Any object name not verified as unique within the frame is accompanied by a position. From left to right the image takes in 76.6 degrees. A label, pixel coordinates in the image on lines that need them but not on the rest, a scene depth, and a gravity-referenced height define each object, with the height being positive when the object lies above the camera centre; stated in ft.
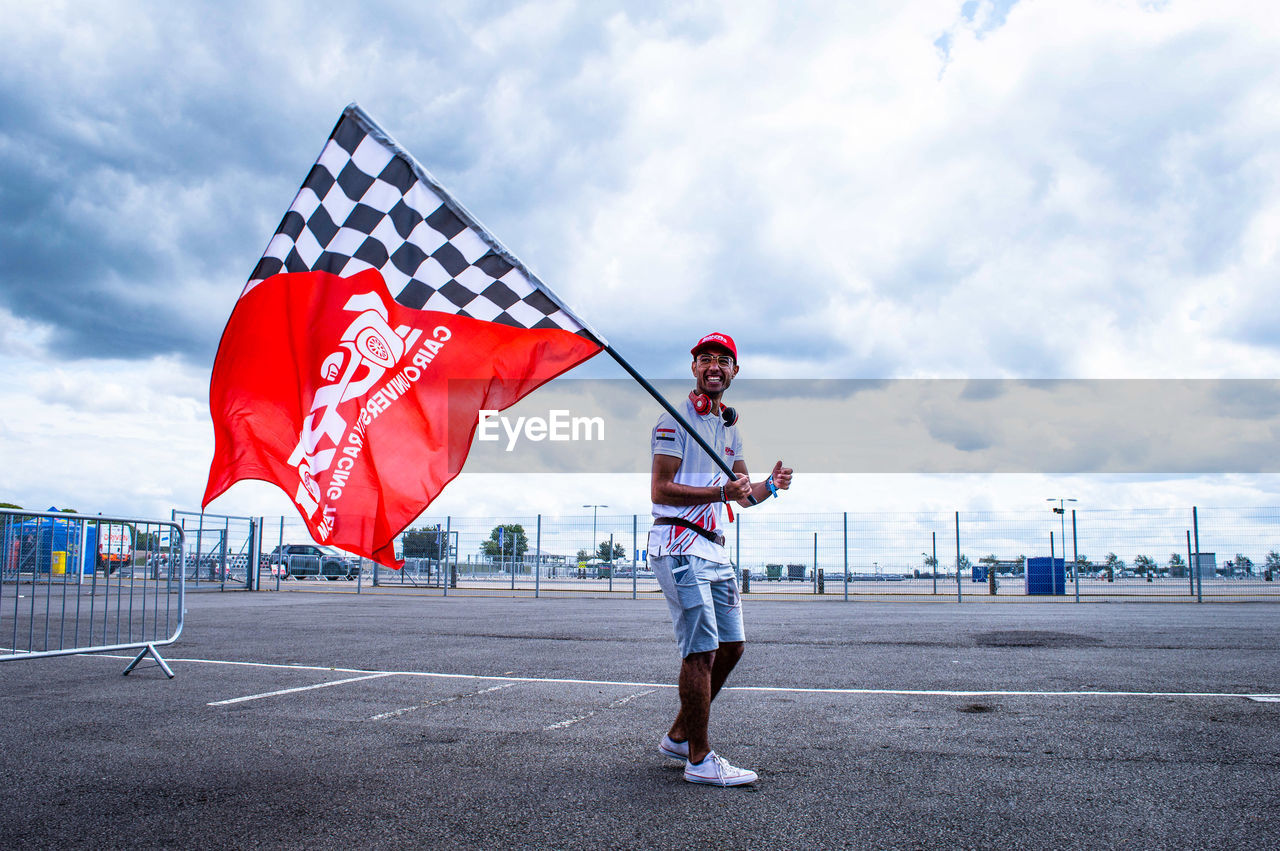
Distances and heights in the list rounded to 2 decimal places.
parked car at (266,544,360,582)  98.84 -6.14
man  10.80 -0.36
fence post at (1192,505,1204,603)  60.75 -5.63
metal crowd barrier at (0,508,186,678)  20.99 -1.10
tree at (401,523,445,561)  78.48 -2.63
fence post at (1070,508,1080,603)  63.41 -3.83
